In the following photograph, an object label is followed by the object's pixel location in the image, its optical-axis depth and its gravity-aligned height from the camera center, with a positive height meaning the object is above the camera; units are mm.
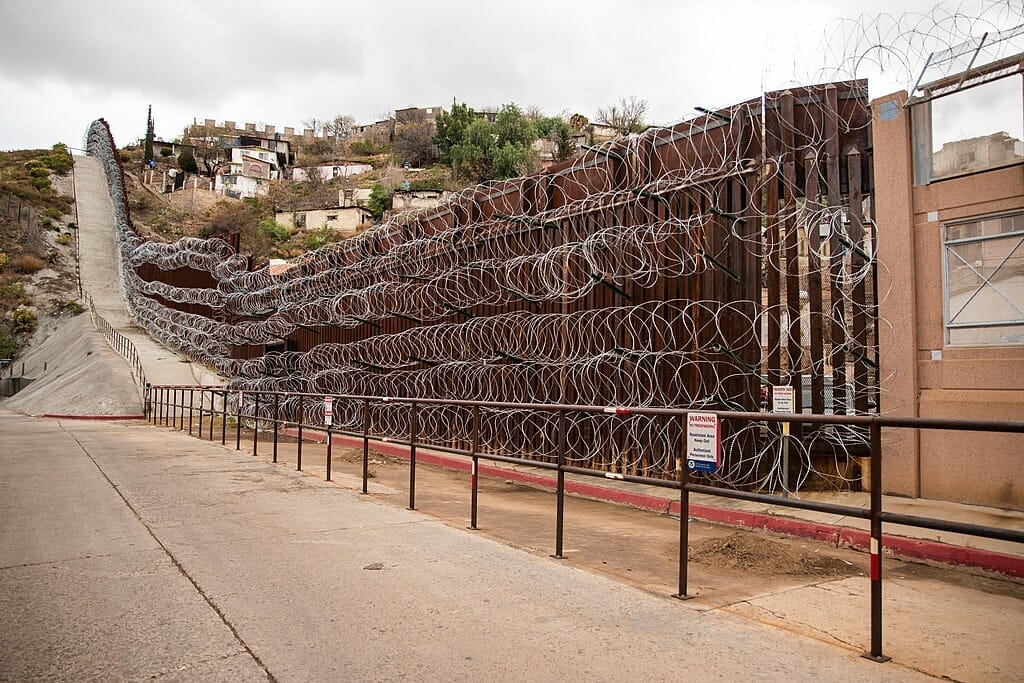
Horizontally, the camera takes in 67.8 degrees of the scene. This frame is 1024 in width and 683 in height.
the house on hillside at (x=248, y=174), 76375 +20913
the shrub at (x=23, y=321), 40781 +2481
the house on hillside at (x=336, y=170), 81188 +21642
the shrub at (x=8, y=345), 38844 +1090
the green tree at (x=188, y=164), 84250 +22621
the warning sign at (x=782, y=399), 8445 -246
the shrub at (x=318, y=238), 54781 +9731
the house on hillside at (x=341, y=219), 57822 +11695
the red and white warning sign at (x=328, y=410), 10391 -543
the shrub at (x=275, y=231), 59031 +10914
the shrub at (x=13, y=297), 42406 +3904
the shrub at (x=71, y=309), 42000 +3238
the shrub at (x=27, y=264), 46656 +6291
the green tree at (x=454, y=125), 66188 +21692
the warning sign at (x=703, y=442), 4949 -438
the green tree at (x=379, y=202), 56000 +12750
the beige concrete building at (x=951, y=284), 7871 +1038
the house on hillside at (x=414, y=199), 54003 +12546
